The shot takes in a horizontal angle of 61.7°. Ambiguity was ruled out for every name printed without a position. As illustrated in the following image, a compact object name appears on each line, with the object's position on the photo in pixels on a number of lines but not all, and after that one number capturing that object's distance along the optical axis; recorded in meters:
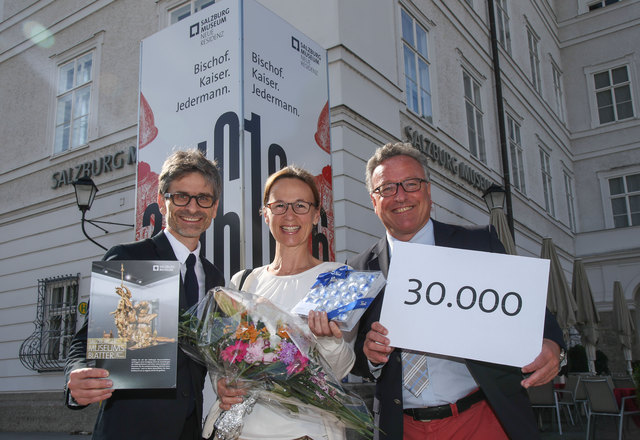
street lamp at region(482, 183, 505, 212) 10.03
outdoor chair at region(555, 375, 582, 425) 9.35
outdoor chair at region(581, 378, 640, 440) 6.98
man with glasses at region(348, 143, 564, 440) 2.25
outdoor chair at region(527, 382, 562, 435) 8.29
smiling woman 2.08
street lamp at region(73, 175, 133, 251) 8.45
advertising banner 4.32
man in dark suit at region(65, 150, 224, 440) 1.94
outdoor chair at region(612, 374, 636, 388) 9.08
